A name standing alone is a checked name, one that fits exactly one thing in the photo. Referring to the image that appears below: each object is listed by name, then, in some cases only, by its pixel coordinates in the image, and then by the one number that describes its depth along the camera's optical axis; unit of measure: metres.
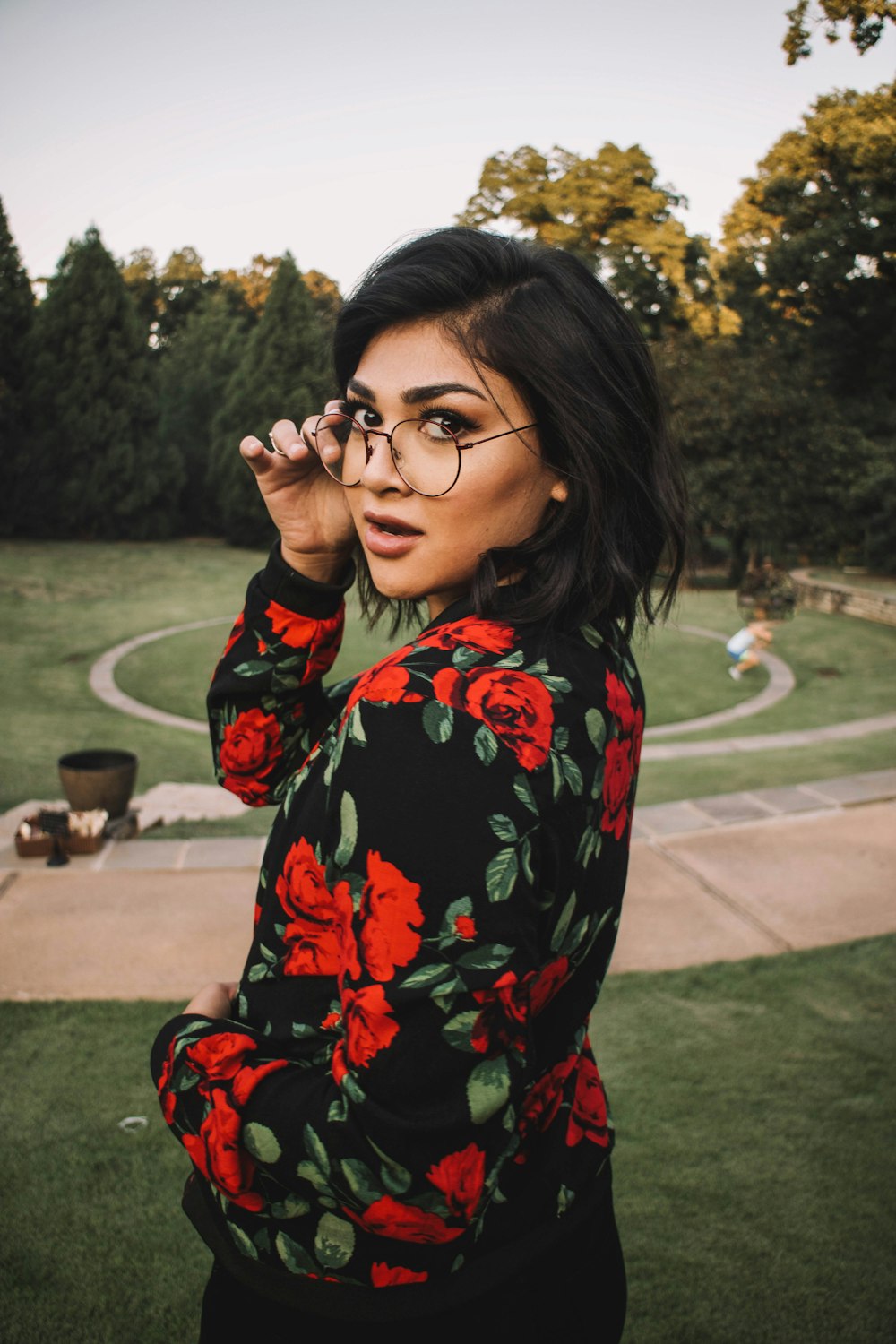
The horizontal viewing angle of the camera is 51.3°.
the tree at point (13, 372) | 23.80
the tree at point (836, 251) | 16.72
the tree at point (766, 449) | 19.44
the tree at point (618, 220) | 27.06
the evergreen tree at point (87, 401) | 24.44
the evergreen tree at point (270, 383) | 25.72
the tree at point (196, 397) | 28.11
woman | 0.79
